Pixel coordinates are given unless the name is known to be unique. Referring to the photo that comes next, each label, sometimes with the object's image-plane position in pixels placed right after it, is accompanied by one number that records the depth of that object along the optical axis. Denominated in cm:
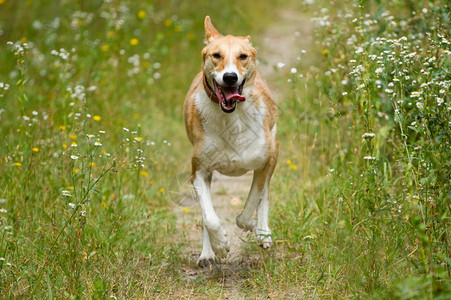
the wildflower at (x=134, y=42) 1727
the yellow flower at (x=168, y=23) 1986
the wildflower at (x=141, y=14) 1924
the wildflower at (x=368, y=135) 816
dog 915
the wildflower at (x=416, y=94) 795
